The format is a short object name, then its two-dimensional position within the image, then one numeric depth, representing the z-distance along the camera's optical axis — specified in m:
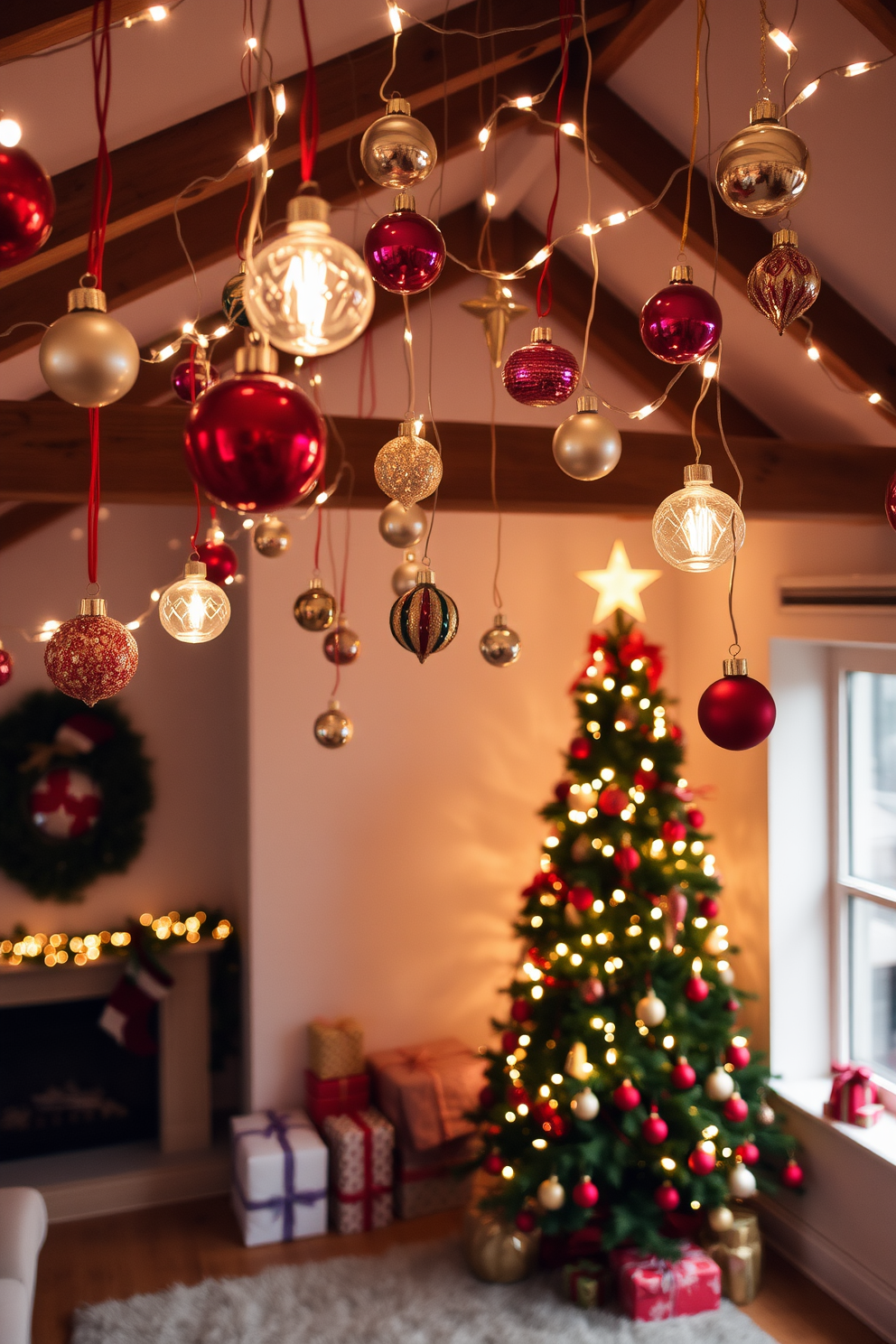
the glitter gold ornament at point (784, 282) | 1.59
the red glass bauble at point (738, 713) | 1.56
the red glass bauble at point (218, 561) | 2.31
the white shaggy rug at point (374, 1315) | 3.34
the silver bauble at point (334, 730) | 2.79
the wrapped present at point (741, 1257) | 3.59
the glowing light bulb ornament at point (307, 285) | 0.93
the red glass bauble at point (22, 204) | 1.06
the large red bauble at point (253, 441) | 0.91
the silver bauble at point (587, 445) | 1.57
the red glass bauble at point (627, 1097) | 3.41
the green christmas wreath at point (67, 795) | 4.34
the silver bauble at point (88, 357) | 1.12
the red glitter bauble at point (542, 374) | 1.69
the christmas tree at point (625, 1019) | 3.49
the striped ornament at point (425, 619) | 1.82
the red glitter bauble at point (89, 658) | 1.60
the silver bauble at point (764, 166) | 1.39
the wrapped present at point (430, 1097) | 4.04
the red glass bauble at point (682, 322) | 1.50
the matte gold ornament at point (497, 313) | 2.39
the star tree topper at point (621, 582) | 4.07
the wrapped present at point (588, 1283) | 3.49
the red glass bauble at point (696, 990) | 3.57
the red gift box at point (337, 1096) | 4.21
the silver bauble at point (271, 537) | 2.52
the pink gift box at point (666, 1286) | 3.43
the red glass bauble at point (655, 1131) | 3.44
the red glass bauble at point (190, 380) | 1.90
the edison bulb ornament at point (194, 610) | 1.77
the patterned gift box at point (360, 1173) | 4.02
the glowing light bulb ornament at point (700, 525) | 1.57
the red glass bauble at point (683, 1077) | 3.48
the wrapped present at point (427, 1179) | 4.11
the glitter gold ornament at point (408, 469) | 1.82
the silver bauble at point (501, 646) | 2.51
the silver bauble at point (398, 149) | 1.43
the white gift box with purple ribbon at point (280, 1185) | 3.91
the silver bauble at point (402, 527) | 2.26
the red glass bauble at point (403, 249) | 1.40
